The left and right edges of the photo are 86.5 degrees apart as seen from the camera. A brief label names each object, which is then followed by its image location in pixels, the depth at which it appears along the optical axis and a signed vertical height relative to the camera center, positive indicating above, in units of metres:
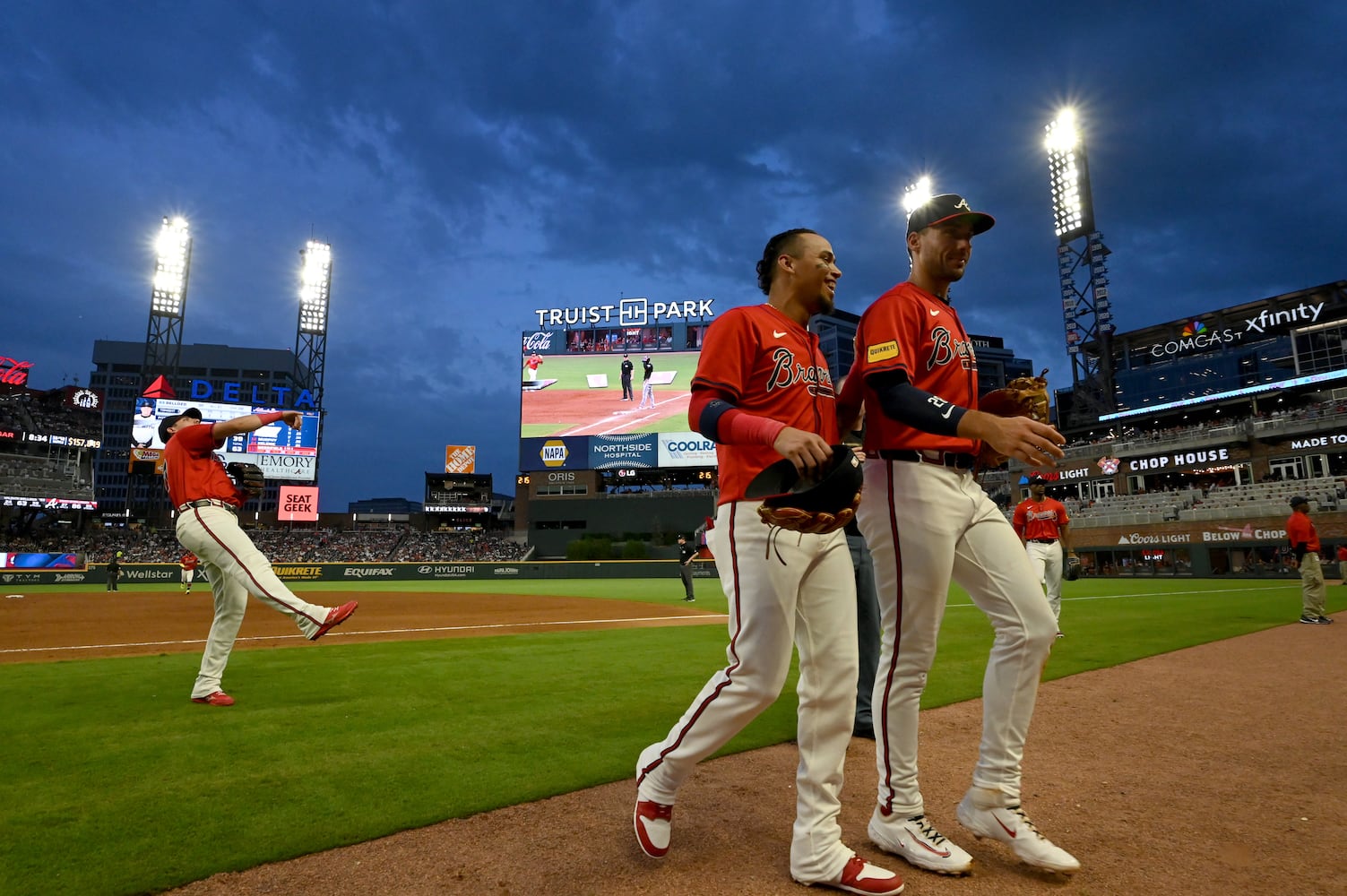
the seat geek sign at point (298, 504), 47.31 +1.99
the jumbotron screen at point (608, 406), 46.31 +8.24
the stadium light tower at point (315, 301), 52.00 +17.07
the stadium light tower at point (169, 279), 47.50 +17.13
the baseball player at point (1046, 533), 9.30 -0.05
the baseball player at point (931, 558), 2.48 -0.11
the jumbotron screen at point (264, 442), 42.03 +5.73
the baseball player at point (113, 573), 23.52 -1.23
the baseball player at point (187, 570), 21.50 -1.06
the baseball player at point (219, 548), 5.00 -0.09
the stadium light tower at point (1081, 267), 49.28 +18.19
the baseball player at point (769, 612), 2.31 -0.28
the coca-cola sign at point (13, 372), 44.78 +10.33
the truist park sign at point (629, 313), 50.06 +15.44
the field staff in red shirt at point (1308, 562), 9.77 -0.48
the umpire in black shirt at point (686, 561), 17.70 -0.75
